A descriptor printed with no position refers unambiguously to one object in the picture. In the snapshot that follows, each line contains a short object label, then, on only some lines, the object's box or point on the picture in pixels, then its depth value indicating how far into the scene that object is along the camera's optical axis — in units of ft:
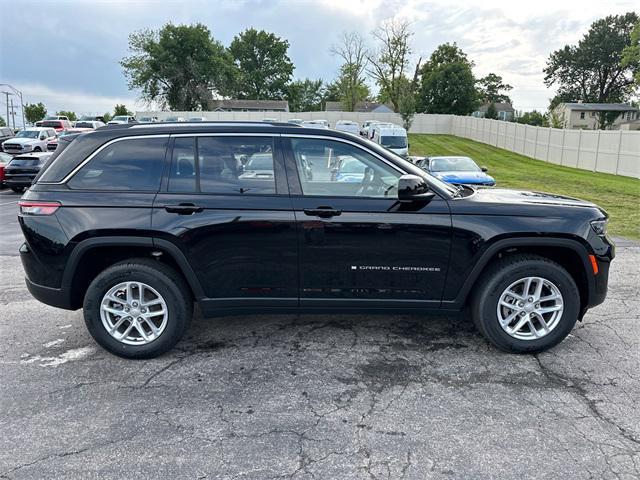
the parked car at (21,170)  51.26
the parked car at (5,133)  93.81
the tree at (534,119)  234.99
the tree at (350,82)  205.87
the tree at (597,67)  225.97
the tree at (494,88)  305.94
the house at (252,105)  226.99
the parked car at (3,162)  54.39
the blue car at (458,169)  47.09
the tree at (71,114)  231.50
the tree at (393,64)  192.44
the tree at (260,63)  279.69
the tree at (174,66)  187.01
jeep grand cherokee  12.18
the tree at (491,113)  213.46
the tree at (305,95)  291.99
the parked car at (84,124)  121.59
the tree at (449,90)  203.51
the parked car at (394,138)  73.67
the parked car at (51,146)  72.41
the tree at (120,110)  228.02
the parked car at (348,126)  108.75
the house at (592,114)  214.90
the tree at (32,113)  212.43
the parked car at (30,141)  79.82
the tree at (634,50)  129.70
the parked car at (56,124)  121.60
